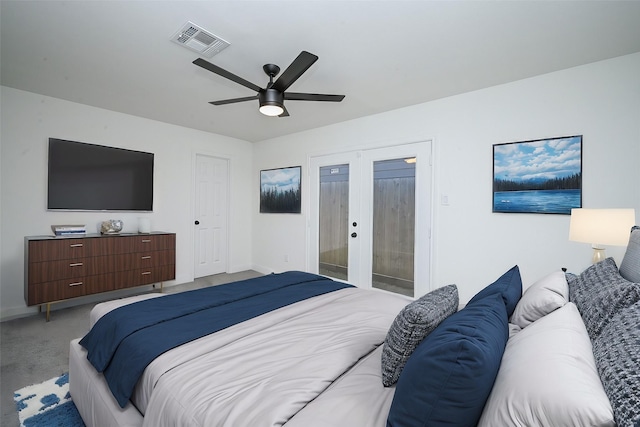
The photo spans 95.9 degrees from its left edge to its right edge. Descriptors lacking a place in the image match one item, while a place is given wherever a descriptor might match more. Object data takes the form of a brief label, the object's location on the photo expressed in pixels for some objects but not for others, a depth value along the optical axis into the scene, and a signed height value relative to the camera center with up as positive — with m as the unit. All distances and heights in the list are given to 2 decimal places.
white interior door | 4.92 -0.07
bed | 0.68 -0.56
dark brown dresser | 3.01 -0.64
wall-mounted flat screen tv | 3.48 +0.42
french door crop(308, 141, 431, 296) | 3.58 -0.07
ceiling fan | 2.10 +1.00
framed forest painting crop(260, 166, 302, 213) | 4.90 +0.37
